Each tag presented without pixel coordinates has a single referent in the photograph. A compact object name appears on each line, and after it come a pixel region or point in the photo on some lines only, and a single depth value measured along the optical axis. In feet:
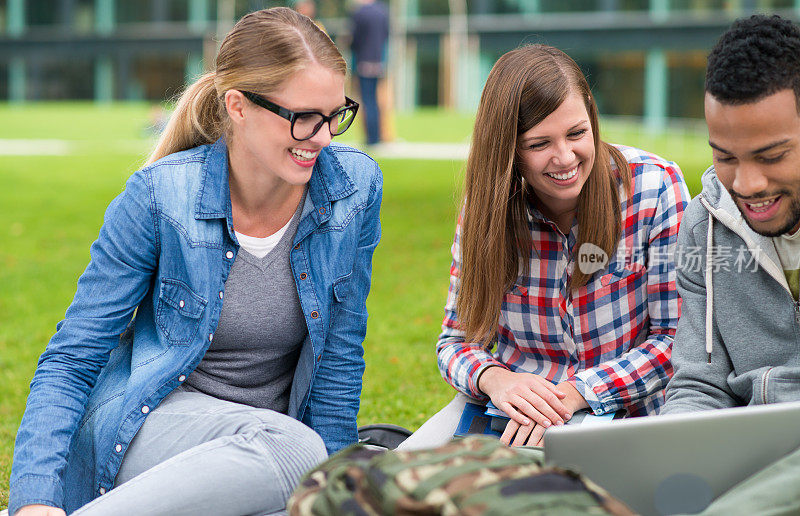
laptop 5.76
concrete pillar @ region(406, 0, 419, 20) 89.97
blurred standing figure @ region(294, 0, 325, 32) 39.46
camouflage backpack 5.02
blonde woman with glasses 7.86
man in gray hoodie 7.05
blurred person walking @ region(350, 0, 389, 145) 43.83
